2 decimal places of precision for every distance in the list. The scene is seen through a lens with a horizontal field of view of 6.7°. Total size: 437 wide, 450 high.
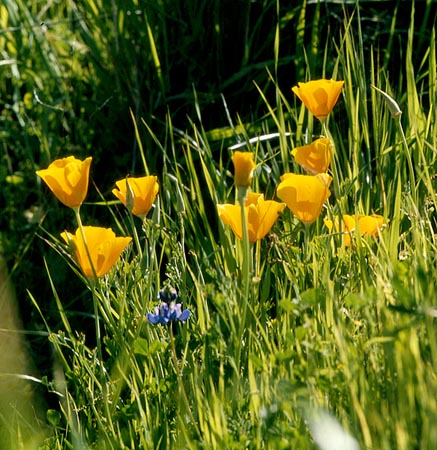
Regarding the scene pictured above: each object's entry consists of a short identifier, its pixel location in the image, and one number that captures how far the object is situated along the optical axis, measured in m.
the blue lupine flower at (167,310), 2.89
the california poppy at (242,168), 2.85
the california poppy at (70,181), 2.98
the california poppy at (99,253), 2.94
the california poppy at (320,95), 3.05
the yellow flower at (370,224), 3.01
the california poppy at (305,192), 2.96
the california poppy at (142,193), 3.00
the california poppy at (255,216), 2.96
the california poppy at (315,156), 3.01
